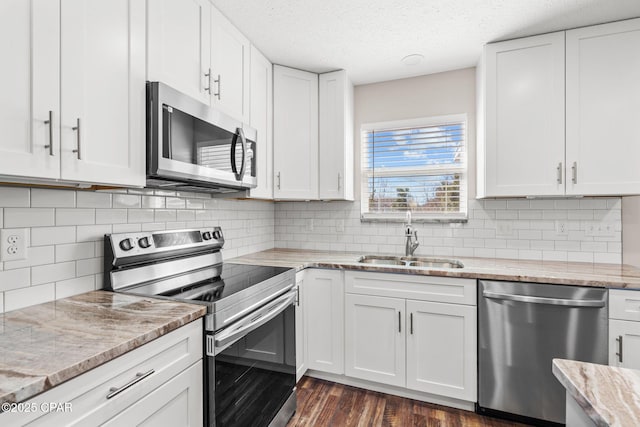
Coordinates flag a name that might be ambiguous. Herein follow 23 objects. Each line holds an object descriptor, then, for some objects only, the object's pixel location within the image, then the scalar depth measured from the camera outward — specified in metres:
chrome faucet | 2.55
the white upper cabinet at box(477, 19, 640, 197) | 1.93
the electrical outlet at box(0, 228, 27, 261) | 1.15
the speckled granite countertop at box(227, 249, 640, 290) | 1.71
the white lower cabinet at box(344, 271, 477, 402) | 1.95
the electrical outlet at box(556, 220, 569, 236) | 2.29
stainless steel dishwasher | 1.70
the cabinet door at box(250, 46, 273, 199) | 2.24
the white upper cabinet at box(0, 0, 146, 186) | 0.92
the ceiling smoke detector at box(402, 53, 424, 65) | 2.37
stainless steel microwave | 1.36
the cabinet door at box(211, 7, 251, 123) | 1.81
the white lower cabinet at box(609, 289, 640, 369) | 1.63
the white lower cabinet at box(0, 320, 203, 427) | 0.76
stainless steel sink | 2.43
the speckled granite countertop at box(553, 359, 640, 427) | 0.59
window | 2.64
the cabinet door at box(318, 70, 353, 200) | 2.59
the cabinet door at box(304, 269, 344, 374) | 2.23
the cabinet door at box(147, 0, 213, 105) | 1.40
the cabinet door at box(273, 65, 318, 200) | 2.53
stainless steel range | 1.27
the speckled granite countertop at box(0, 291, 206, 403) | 0.72
